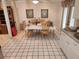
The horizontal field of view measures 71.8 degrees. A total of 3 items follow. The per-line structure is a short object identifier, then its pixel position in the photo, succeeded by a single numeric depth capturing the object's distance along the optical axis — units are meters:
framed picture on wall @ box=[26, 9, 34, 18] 4.79
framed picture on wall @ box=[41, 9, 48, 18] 4.79
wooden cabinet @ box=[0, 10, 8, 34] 3.93
